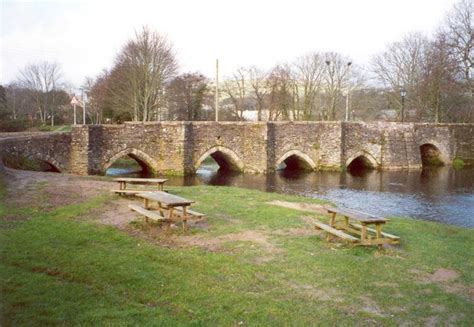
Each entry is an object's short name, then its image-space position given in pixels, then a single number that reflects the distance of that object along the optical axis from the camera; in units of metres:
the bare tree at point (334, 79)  52.00
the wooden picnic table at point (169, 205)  9.43
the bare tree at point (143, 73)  37.66
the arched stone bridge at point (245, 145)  22.89
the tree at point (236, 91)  51.84
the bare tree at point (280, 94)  48.62
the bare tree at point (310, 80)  50.00
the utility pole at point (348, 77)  53.18
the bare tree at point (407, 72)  48.97
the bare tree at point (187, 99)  45.95
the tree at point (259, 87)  50.29
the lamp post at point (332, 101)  50.47
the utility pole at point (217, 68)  35.67
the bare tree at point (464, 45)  38.69
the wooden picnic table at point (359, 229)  8.78
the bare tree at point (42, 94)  55.16
